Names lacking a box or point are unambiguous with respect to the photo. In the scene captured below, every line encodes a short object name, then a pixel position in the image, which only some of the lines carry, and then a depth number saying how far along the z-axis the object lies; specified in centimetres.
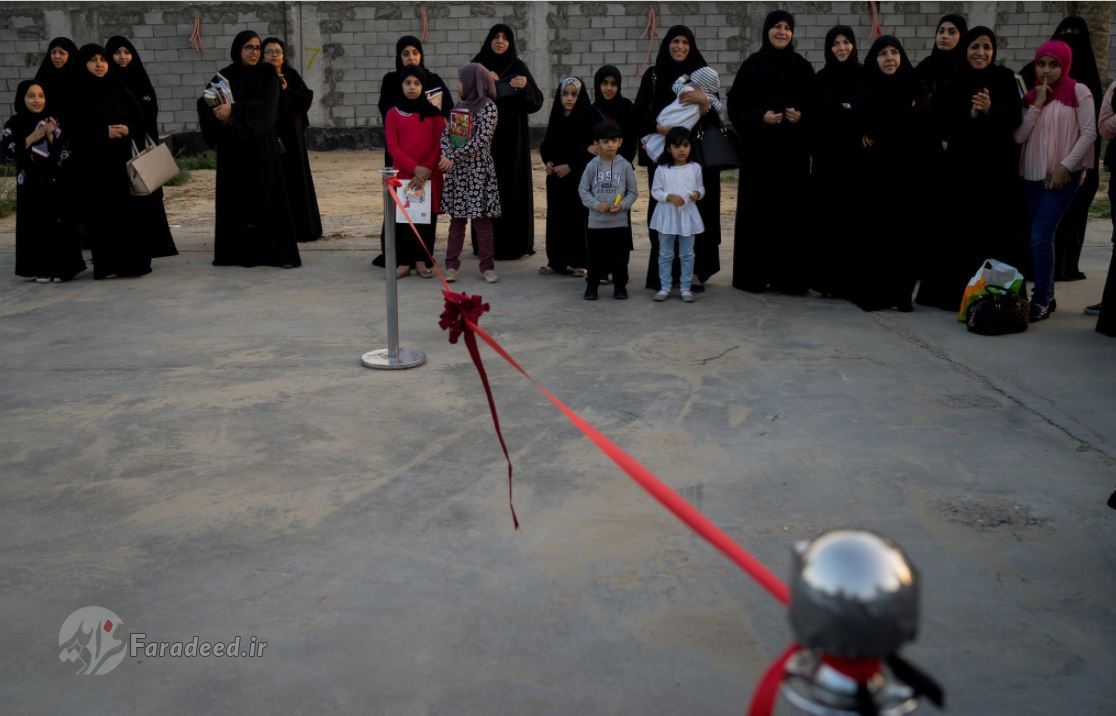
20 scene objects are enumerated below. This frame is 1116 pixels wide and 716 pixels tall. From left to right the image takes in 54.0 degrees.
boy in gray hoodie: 716
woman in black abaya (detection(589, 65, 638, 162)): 777
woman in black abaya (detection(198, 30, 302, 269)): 833
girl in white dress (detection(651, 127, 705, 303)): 707
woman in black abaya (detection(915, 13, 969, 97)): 776
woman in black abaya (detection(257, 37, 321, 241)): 932
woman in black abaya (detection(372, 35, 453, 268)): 792
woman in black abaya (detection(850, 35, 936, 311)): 676
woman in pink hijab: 628
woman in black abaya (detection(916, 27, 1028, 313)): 653
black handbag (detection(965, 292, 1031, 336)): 619
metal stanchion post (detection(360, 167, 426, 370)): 564
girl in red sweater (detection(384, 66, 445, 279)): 756
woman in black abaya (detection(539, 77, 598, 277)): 791
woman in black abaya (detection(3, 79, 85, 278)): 758
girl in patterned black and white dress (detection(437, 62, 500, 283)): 763
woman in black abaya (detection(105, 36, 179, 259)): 875
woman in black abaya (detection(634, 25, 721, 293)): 736
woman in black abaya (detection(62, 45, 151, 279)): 778
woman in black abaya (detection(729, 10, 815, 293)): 718
